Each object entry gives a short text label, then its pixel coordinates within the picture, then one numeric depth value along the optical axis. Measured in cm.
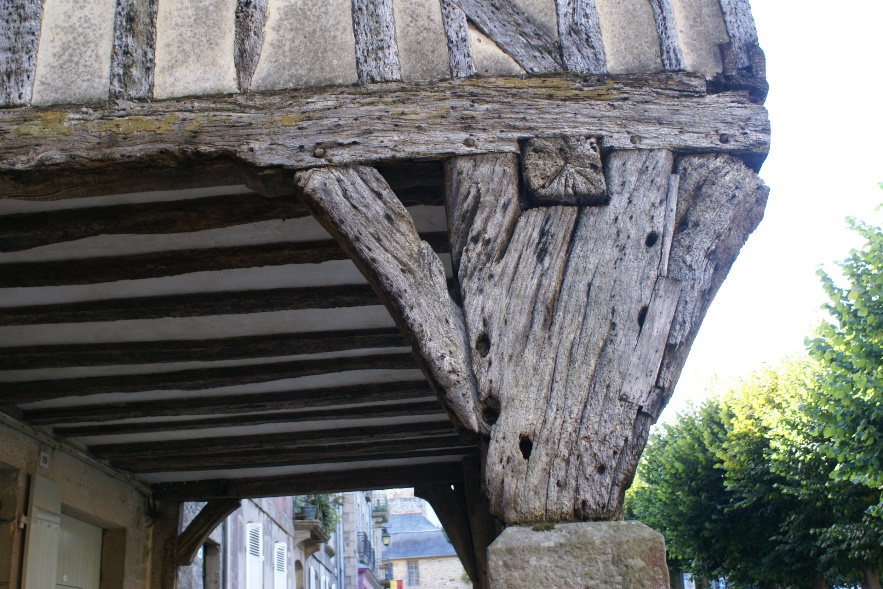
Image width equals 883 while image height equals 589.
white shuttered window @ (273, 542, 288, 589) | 1044
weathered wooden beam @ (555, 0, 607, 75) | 274
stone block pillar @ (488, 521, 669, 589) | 212
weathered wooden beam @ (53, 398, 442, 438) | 495
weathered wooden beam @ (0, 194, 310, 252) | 288
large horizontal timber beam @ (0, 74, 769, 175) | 256
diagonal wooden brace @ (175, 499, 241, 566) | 627
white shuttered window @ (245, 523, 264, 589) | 887
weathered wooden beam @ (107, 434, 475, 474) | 559
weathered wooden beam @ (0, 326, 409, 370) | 401
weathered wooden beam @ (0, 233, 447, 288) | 328
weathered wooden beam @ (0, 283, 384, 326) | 362
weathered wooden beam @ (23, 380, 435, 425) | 470
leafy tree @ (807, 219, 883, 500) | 675
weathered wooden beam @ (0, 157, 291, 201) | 257
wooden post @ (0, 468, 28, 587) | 452
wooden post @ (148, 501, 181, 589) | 617
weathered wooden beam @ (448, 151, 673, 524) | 222
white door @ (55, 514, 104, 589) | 526
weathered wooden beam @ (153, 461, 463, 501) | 612
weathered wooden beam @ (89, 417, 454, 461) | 534
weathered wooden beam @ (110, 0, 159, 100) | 270
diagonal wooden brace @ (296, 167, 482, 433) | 226
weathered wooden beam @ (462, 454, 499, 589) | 549
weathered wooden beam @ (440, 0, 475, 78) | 273
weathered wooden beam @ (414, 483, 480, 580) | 577
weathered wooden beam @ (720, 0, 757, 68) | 276
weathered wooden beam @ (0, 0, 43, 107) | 270
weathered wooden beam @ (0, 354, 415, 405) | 427
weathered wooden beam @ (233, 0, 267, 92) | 274
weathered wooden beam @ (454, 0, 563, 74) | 276
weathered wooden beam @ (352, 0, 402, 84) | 272
